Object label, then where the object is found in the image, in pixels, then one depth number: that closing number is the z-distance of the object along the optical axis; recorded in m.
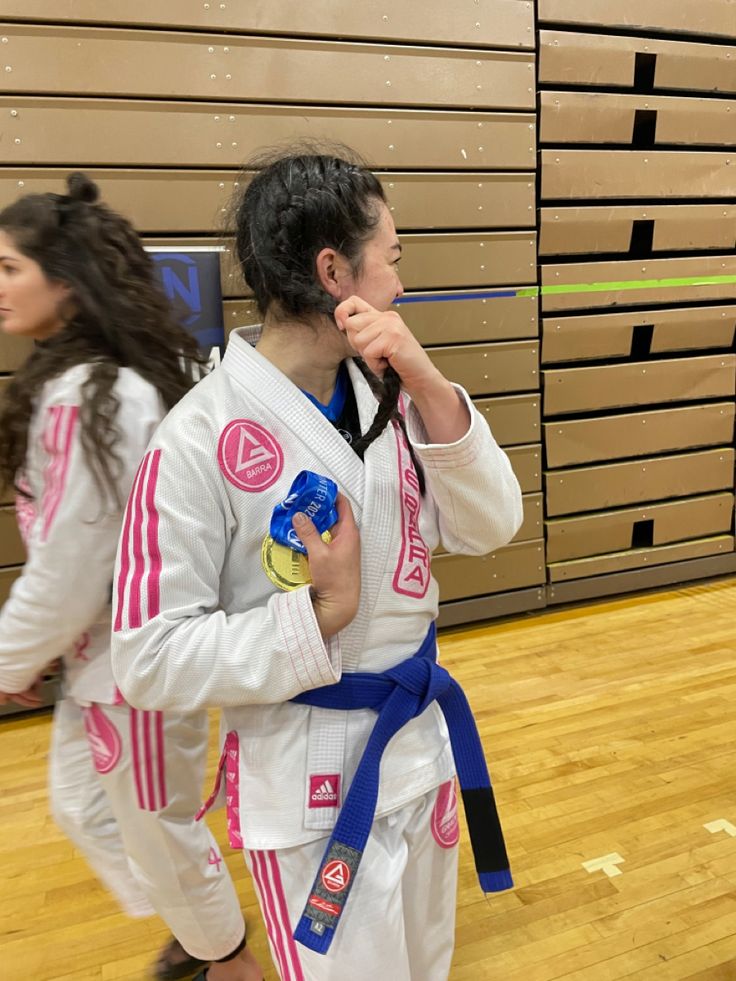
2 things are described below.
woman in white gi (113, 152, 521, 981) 0.82
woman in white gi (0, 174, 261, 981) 1.16
